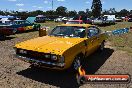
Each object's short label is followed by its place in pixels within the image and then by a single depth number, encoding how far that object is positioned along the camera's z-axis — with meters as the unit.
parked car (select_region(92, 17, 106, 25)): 14.37
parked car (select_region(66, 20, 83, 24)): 11.68
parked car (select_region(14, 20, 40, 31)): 9.46
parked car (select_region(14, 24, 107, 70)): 3.20
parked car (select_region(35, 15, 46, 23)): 20.34
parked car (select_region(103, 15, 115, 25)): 15.48
